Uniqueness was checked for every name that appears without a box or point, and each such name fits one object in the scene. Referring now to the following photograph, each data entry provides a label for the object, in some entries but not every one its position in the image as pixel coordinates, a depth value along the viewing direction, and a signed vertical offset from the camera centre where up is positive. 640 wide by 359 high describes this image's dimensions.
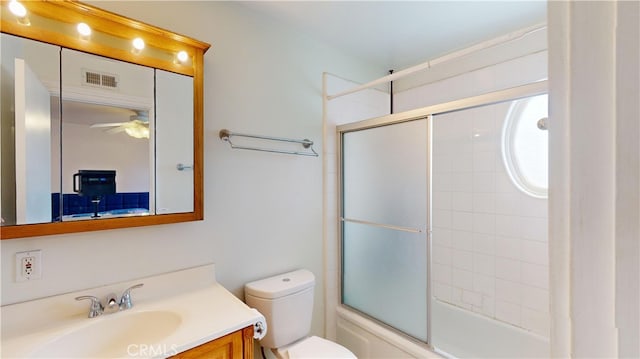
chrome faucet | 1.20 -0.55
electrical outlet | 1.10 -0.34
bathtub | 1.78 -1.13
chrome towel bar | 1.62 +0.25
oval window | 1.93 +0.24
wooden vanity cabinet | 1.08 -0.69
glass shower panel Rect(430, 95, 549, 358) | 1.92 -0.42
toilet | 1.59 -0.82
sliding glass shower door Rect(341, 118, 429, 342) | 1.75 -0.31
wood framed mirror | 1.07 +0.26
